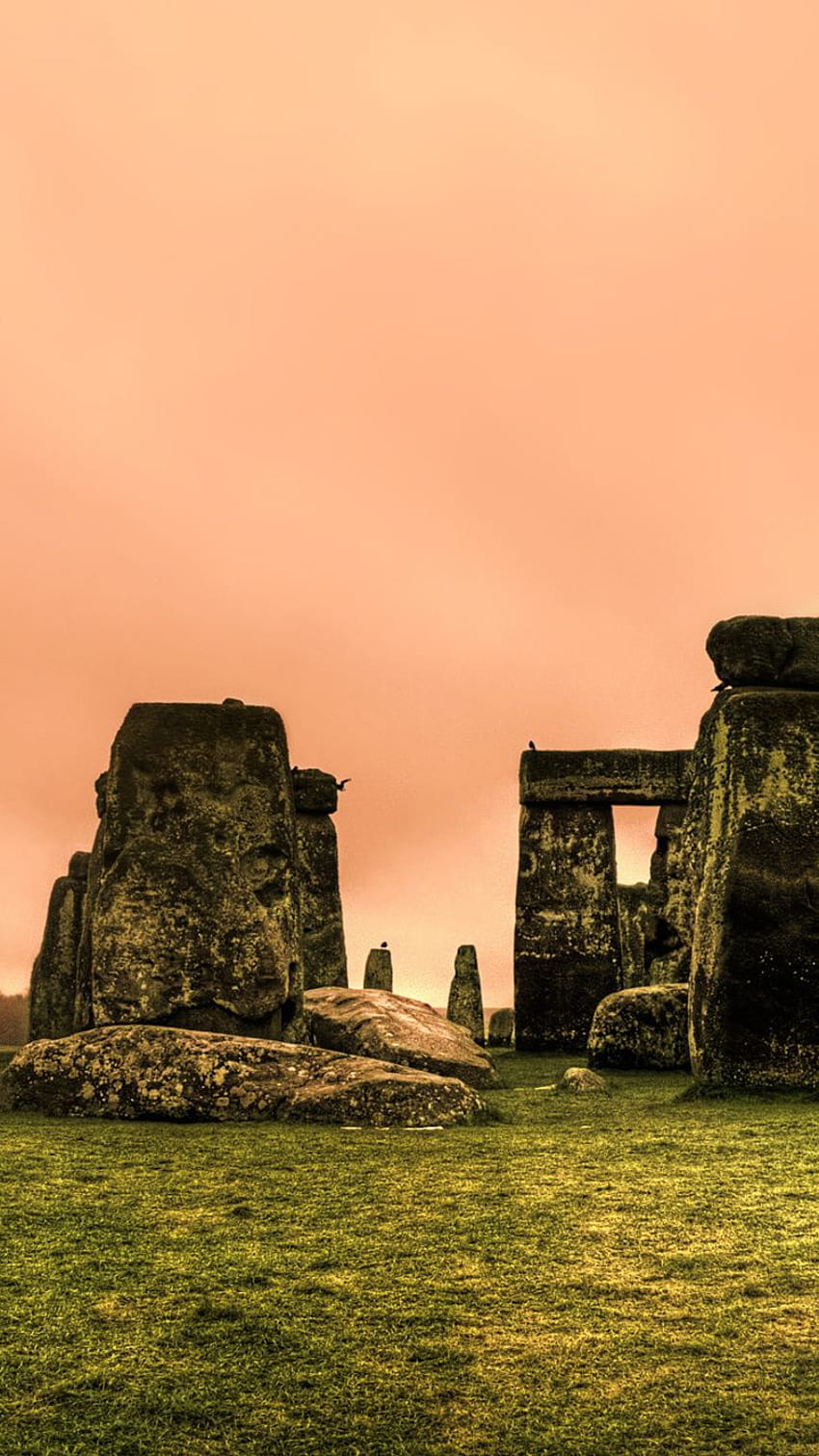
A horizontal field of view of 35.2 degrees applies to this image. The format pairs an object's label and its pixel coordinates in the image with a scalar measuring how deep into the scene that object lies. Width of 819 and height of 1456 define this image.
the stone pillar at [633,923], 20.50
